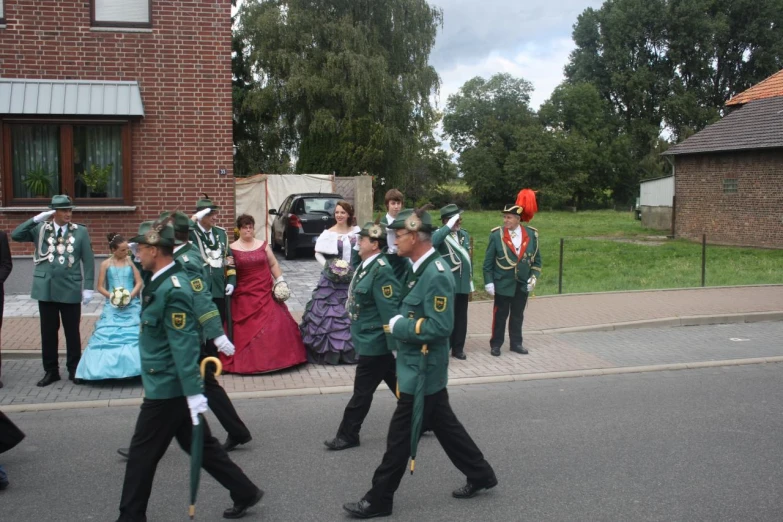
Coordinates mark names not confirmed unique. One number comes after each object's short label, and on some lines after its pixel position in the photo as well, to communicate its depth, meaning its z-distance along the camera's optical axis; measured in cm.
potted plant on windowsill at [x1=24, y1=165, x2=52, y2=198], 1406
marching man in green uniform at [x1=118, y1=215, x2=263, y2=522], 458
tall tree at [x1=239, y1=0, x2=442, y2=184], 3228
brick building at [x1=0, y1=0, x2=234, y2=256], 1391
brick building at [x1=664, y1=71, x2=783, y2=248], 2550
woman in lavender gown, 891
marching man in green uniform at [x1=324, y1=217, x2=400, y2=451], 598
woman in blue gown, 819
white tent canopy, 2230
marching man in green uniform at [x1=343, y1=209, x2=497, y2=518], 486
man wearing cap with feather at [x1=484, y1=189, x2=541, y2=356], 973
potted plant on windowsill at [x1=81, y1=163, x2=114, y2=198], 1426
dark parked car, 1978
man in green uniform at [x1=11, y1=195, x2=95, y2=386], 825
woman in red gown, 866
